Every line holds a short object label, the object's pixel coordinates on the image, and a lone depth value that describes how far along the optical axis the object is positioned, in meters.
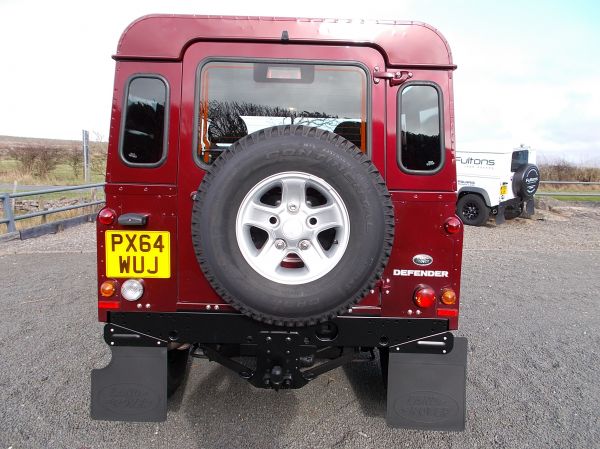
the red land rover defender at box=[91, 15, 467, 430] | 2.53
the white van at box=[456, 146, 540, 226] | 12.49
